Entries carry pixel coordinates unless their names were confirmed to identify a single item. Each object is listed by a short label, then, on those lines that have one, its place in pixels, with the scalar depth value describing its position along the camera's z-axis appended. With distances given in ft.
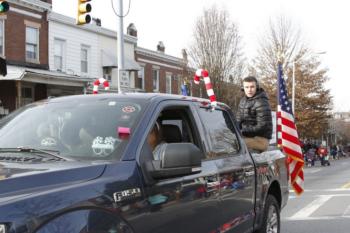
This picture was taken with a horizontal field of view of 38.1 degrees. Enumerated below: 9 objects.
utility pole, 47.50
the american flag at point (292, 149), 30.19
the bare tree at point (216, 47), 93.56
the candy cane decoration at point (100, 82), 21.52
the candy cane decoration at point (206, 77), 20.36
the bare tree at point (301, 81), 140.05
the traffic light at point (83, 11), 44.27
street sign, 46.51
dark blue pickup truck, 8.80
